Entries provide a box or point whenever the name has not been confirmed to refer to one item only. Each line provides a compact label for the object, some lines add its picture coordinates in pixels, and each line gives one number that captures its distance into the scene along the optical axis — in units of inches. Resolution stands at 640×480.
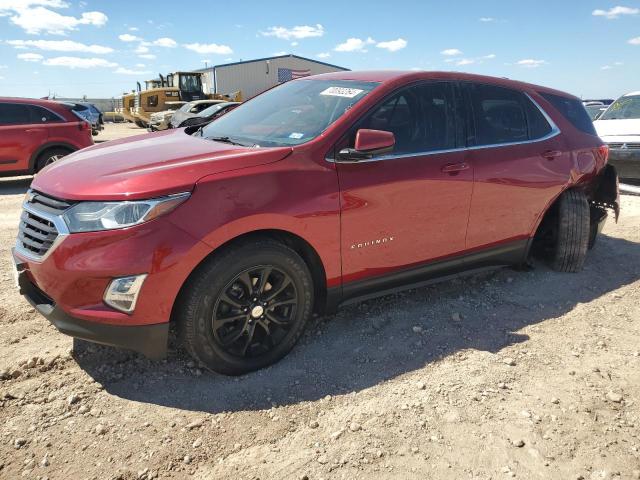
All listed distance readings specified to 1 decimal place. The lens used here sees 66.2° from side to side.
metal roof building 1744.6
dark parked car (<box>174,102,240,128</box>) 574.2
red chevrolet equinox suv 97.1
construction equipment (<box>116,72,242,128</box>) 1027.9
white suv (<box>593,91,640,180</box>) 333.1
